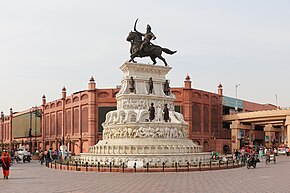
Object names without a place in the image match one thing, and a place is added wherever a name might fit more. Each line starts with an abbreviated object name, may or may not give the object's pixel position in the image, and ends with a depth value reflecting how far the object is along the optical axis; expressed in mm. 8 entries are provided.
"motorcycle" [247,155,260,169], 30409
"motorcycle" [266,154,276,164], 36772
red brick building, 66125
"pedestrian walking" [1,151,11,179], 23172
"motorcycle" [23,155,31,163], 49825
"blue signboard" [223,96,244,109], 77375
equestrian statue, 40219
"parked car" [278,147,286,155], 59997
